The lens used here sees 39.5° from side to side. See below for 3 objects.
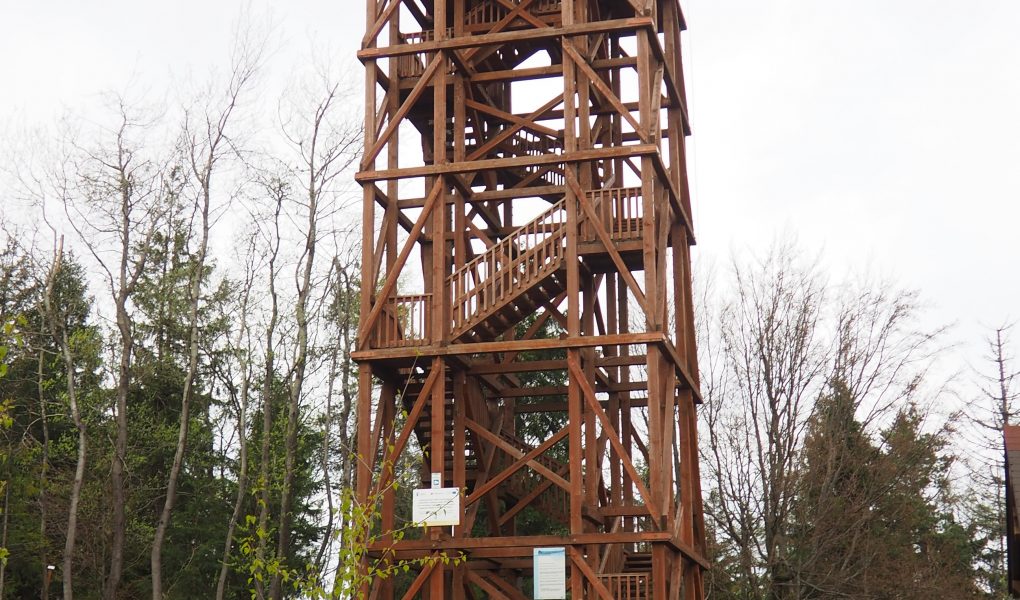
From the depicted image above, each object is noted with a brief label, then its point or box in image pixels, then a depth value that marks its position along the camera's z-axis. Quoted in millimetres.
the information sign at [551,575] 22906
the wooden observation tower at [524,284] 23484
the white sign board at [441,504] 23141
